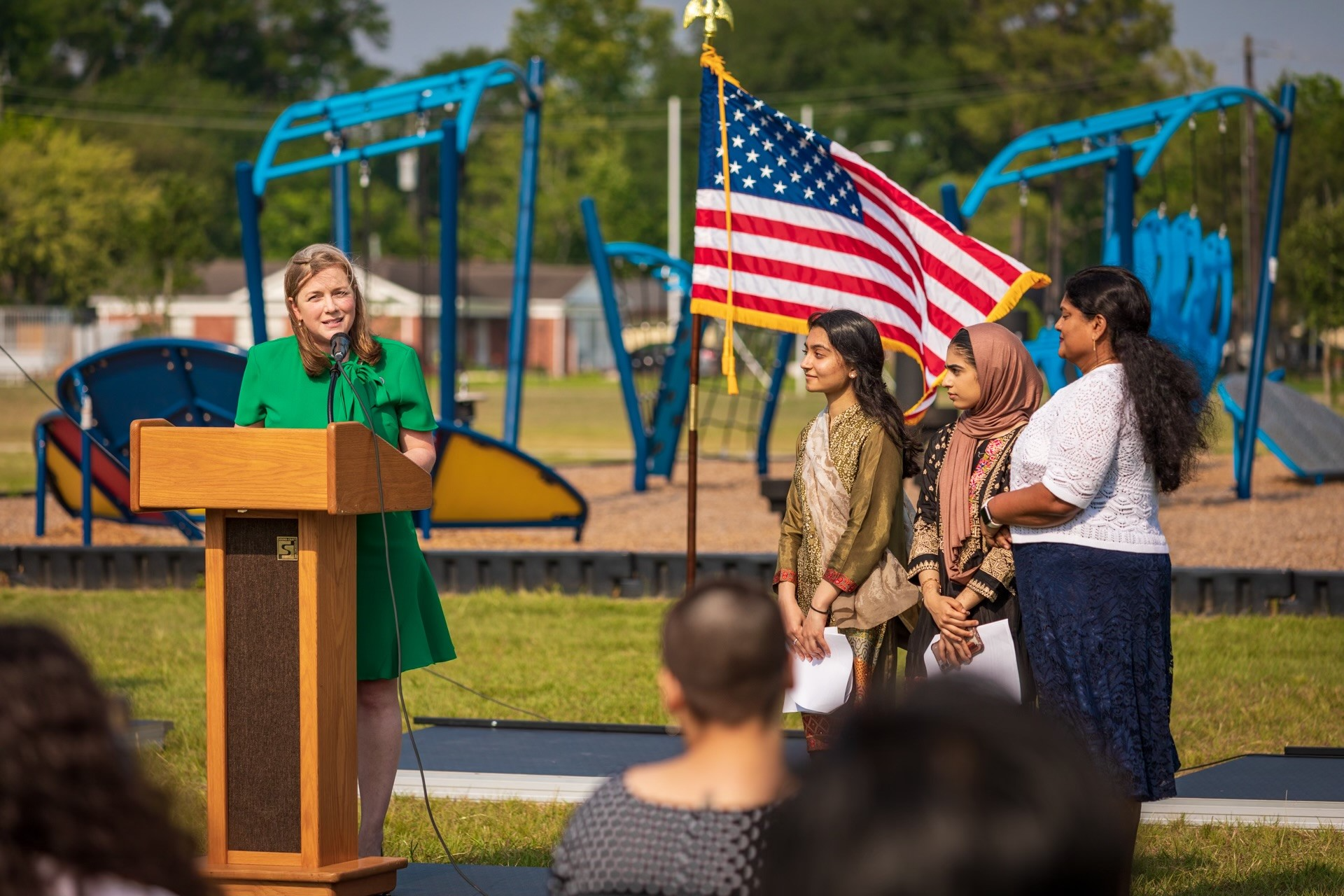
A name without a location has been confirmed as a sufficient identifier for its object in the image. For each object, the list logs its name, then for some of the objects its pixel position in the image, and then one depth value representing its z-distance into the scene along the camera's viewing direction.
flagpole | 10.42
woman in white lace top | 7.59
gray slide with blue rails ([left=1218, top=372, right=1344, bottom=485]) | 32.69
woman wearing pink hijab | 8.19
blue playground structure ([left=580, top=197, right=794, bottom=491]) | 31.60
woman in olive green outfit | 8.70
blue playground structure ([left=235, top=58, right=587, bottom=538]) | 23.07
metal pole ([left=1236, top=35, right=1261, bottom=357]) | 57.26
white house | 122.99
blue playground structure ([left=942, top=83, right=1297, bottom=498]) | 27.82
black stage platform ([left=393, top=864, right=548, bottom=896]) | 8.43
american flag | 11.56
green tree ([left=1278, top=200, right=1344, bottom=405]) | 64.23
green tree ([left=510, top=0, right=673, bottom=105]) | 146.96
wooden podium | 7.38
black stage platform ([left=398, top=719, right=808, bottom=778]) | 11.79
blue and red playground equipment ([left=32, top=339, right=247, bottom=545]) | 21.24
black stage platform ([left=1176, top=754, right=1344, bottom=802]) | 10.89
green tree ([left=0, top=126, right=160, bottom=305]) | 101.12
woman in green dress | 8.05
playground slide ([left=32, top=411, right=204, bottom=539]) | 23.15
